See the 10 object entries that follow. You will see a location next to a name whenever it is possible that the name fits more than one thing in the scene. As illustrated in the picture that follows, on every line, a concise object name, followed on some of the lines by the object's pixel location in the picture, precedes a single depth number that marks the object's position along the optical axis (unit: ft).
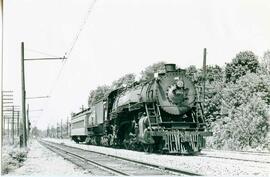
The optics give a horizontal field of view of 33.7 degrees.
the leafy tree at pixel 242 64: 143.23
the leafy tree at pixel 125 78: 246.41
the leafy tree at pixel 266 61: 124.16
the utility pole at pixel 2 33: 37.06
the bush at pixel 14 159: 41.73
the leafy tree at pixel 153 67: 211.61
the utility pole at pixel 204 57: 94.47
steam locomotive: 61.77
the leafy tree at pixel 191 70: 178.29
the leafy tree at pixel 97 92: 268.21
